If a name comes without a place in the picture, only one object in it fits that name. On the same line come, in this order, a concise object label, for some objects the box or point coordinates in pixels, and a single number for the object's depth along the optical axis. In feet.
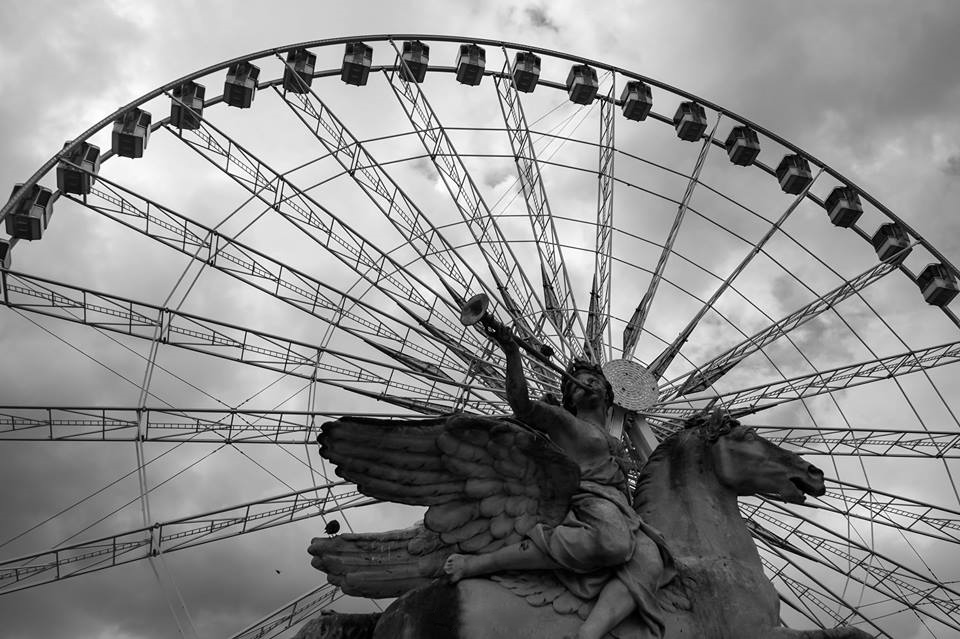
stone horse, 16.21
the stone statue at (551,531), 16.34
